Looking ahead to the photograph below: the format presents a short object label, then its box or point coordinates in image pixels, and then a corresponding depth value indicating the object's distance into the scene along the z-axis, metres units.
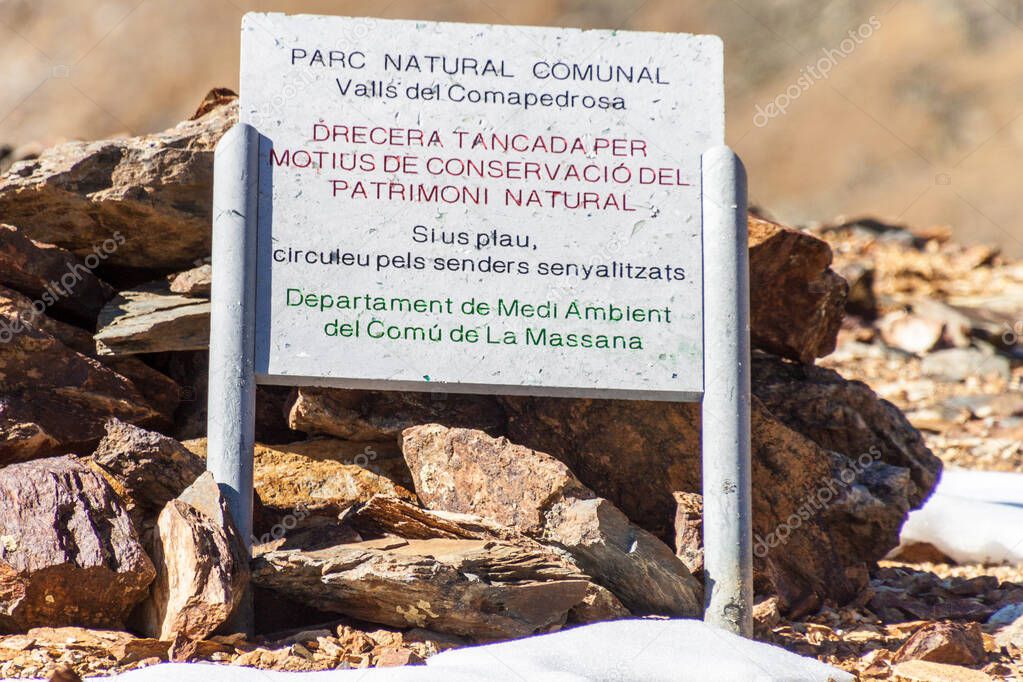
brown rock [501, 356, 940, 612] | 5.36
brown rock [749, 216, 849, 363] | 6.02
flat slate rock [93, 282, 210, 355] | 5.30
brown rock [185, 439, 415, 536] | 5.12
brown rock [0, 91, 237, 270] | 5.74
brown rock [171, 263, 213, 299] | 5.64
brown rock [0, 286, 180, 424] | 5.09
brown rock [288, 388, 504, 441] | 5.31
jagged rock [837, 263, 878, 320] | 15.70
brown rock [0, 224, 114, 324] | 5.23
